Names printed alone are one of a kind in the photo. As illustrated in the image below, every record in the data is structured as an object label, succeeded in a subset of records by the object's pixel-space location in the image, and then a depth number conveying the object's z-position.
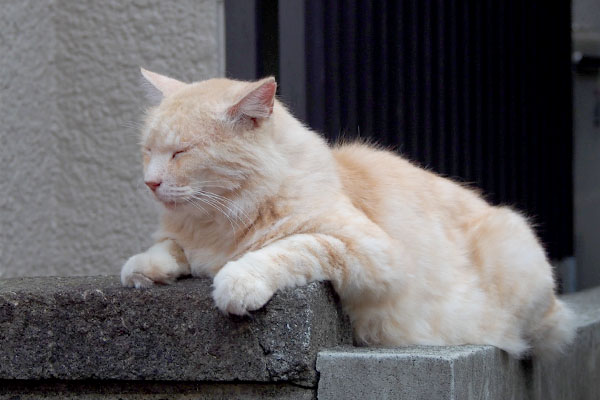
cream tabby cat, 4.91
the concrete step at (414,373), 4.52
